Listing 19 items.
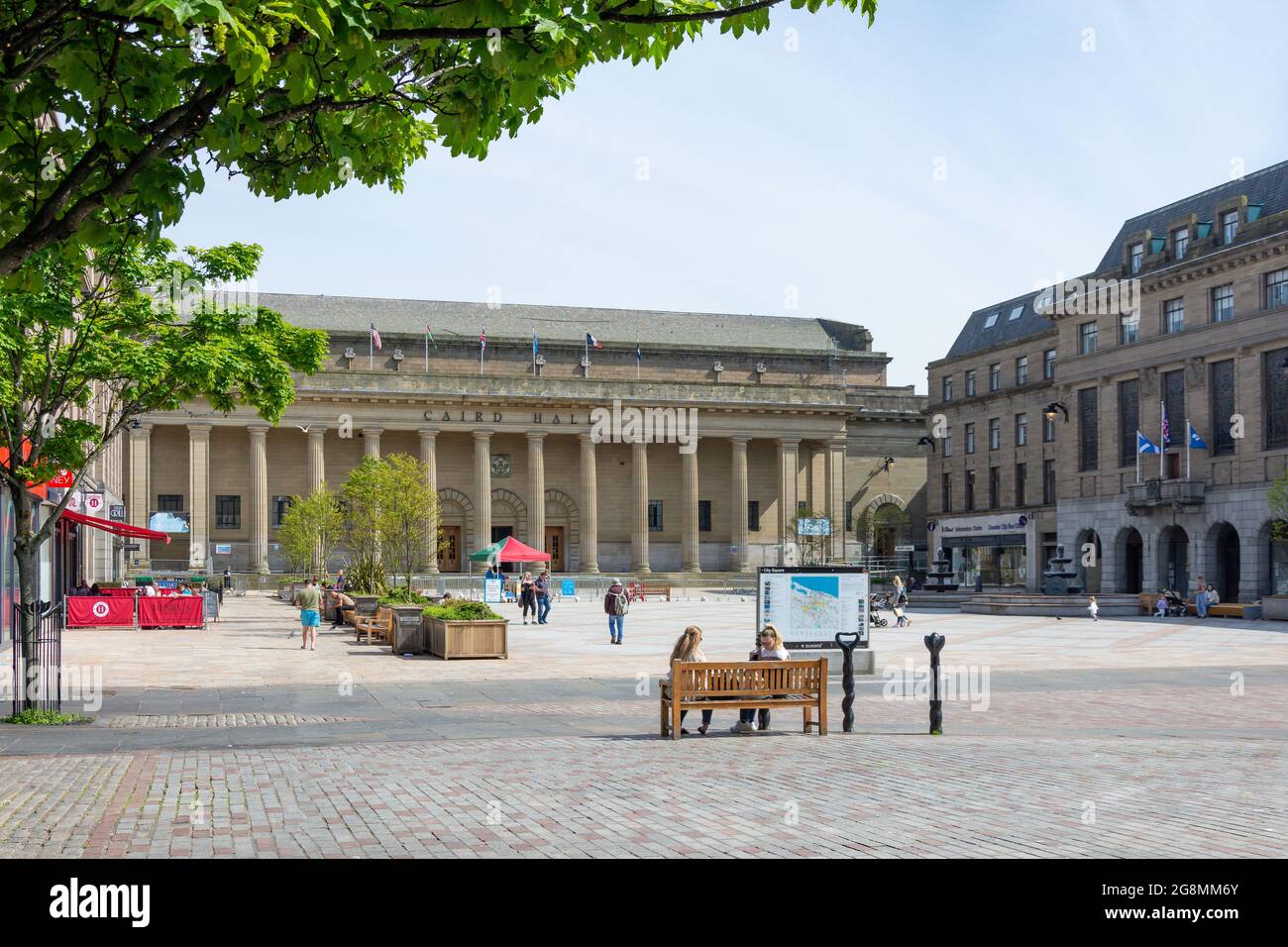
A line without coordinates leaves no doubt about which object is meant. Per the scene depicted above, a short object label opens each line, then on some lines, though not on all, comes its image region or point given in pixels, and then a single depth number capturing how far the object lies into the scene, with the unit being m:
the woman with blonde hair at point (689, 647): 15.78
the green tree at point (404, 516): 42.25
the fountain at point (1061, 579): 56.34
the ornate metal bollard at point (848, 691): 15.65
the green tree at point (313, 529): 59.44
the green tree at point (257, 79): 6.84
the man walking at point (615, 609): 32.91
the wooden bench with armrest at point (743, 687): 15.22
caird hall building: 83.38
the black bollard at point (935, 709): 15.11
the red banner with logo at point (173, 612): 39.16
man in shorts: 30.94
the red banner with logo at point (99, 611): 39.06
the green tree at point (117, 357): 18.00
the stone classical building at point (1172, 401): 53.97
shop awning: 36.03
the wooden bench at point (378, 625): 32.19
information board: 21.58
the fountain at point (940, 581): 64.19
